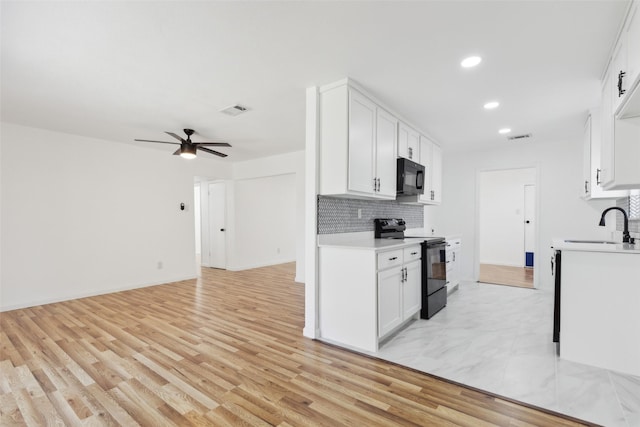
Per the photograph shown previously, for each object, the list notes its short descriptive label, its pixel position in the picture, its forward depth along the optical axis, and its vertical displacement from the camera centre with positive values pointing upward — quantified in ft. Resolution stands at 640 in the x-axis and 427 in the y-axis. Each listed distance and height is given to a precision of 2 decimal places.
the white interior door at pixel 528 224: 22.88 -1.14
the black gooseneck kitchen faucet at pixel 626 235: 9.54 -0.82
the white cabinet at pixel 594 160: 11.18 +1.86
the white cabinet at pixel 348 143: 9.36 +2.11
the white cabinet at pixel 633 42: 5.58 +3.15
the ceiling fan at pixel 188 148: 13.49 +2.75
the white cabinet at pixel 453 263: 14.37 -2.64
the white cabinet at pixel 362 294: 8.56 -2.52
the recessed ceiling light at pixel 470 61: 7.98 +3.91
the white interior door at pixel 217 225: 22.99 -1.20
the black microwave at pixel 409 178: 12.22 +1.30
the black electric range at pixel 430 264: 11.31 -2.16
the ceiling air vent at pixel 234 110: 11.57 +3.85
